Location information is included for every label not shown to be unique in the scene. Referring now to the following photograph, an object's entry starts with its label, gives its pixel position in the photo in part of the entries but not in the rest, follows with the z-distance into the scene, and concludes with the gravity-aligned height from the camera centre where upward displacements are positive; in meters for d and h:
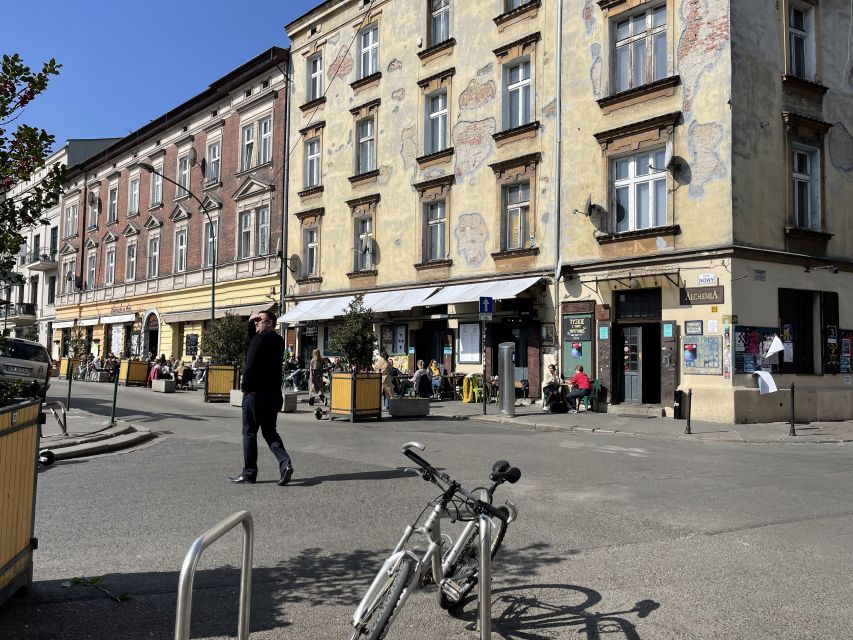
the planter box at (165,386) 27.55 -1.02
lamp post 30.63 +2.91
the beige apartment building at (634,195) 17.27 +4.66
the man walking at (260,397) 8.41 -0.43
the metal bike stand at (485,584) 3.38 -1.04
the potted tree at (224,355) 22.09 +0.14
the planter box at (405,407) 18.28 -1.15
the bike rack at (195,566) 2.62 -0.84
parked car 19.91 -0.15
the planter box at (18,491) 4.10 -0.80
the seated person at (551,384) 19.53 -0.59
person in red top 19.05 -0.64
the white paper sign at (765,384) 16.22 -0.41
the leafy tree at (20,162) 4.36 +1.18
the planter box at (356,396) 17.00 -0.83
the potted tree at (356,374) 17.08 -0.31
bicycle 3.28 -0.97
